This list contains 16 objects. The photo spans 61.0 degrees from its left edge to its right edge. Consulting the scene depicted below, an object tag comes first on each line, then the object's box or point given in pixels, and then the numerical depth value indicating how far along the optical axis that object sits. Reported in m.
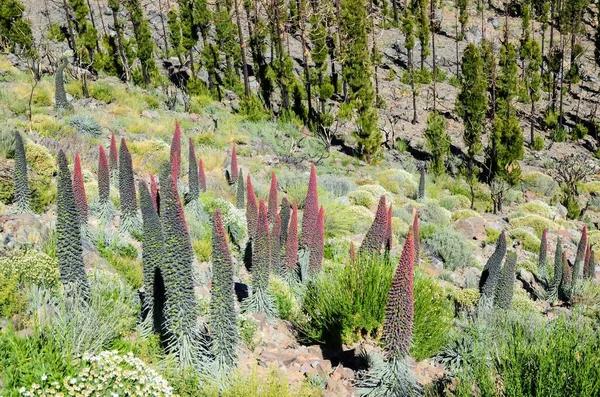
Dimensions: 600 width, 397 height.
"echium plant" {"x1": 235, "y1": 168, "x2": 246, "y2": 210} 11.62
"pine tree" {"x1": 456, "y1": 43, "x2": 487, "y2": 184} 28.80
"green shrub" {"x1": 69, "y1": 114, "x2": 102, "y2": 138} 13.80
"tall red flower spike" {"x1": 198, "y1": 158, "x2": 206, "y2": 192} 11.69
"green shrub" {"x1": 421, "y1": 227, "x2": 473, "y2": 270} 13.41
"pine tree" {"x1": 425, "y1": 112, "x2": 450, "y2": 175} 27.20
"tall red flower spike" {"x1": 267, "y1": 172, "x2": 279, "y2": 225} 8.55
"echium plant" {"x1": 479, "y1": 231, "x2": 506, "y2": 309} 9.36
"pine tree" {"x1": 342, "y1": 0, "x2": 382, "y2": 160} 25.53
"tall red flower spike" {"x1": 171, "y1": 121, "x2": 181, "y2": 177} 10.57
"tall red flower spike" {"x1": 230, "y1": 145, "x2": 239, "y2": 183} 12.35
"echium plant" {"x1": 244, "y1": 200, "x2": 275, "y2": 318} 6.84
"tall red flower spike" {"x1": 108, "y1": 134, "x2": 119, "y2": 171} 10.63
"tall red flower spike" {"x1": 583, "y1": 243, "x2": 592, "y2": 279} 12.86
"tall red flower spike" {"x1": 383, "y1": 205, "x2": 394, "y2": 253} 8.29
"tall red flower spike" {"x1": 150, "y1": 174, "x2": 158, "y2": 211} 7.62
